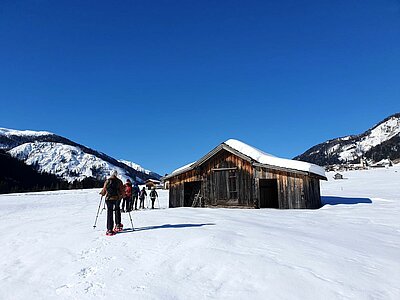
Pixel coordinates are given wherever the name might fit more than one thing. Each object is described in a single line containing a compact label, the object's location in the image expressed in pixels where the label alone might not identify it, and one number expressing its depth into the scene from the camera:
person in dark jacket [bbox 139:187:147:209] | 22.26
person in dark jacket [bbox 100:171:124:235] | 9.41
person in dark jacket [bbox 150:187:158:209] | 22.93
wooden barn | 19.02
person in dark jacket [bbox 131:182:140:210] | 19.39
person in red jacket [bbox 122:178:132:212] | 16.87
